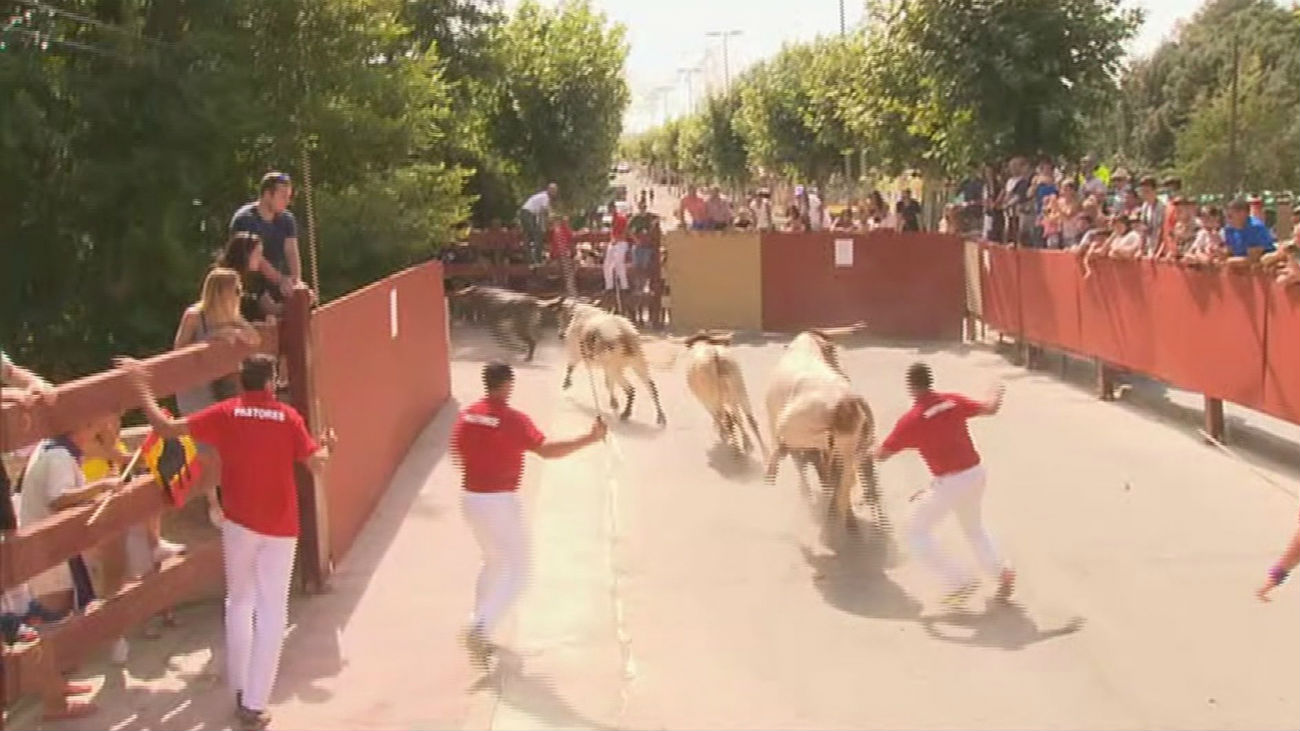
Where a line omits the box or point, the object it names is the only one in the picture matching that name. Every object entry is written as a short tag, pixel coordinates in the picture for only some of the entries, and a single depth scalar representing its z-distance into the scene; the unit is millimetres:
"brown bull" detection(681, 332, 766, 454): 12438
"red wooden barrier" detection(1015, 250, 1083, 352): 16656
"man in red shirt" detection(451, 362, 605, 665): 7227
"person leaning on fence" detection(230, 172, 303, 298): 9656
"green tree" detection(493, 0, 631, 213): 31422
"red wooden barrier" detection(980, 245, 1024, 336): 19094
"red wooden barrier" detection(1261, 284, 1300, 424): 11367
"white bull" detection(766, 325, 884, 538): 9328
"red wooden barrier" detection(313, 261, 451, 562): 9289
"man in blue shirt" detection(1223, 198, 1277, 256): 13242
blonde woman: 7711
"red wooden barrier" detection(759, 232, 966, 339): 22422
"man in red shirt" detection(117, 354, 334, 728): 6258
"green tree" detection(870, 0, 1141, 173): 21234
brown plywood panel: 23578
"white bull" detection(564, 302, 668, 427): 14484
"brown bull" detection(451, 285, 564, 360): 19953
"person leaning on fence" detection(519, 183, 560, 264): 25250
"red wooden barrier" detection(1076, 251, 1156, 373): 14438
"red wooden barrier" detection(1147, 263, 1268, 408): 12141
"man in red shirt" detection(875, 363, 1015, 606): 8164
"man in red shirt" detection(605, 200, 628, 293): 23828
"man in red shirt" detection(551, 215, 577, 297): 24781
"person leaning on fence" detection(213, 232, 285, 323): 8602
